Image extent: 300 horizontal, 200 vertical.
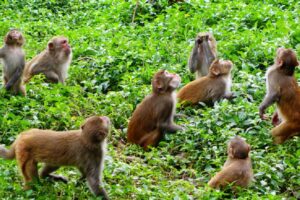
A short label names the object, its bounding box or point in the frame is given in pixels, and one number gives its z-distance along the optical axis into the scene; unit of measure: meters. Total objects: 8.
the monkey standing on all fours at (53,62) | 12.81
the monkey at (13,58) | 11.58
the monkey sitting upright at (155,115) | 10.76
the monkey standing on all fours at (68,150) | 8.37
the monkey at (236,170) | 8.87
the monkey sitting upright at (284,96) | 10.20
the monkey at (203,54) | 12.90
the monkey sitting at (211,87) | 11.74
